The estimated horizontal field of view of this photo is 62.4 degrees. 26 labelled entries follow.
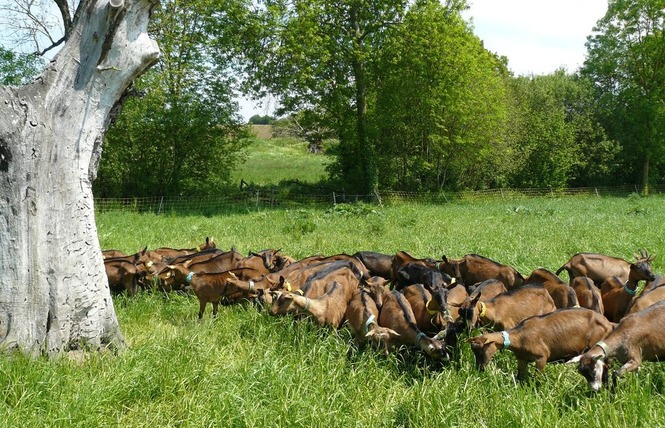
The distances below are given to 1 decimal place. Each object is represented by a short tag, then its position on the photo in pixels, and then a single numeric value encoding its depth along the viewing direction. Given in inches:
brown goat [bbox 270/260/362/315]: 262.5
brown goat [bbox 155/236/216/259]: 421.7
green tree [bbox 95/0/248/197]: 974.4
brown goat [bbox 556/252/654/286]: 339.0
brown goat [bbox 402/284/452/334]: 241.9
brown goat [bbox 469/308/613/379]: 210.1
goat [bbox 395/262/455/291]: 306.4
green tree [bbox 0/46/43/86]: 879.7
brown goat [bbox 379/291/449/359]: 217.9
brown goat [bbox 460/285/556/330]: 249.4
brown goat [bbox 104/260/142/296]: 347.9
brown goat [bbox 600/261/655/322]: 277.3
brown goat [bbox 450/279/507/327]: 232.7
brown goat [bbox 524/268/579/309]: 267.7
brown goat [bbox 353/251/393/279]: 381.7
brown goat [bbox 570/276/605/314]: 267.5
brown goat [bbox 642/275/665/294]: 263.2
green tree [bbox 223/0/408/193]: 968.3
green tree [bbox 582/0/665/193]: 1438.2
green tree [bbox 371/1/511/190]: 1088.8
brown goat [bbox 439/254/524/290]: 329.1
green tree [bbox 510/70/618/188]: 1455.5
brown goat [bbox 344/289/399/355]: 232.2
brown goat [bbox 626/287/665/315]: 244.7
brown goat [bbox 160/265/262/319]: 307.7
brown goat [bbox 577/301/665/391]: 190.5
